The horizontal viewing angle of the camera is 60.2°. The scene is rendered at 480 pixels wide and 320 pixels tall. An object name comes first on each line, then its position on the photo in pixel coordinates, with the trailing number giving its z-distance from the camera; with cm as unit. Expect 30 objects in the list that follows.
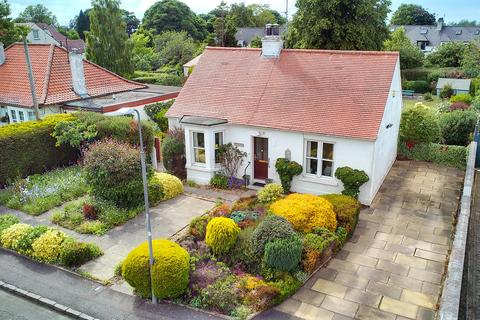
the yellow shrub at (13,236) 1344
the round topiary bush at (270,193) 1617
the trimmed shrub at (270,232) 1166
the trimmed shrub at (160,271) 1054
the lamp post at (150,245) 1009
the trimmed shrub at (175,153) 1966
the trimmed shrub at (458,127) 2503
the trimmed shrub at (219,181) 1864
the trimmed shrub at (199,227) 1352
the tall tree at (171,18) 8181
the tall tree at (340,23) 2922
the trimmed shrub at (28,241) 1319
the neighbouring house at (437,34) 8200
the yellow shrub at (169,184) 1742
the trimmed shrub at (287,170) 1722
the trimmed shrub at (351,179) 1597
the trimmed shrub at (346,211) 1386
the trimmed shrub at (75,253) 1250
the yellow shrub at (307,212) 1311
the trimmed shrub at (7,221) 1433
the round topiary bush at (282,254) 1124
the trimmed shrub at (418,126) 2217
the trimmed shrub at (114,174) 1566
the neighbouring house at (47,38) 7223
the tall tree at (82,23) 9839
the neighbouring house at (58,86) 2330
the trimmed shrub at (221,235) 1205
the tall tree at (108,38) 3534
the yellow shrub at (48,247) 1279
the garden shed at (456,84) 4619
